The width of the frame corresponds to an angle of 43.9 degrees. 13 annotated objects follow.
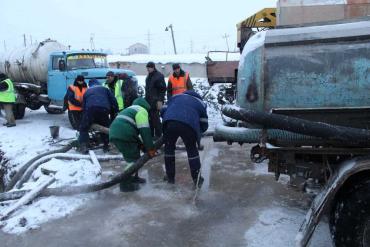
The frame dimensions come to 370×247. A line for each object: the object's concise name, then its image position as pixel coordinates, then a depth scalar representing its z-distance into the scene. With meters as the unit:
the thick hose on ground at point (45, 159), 7.44
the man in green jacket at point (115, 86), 9.83
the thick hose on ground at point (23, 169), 7.83
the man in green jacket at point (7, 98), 12.93
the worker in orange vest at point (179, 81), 9.77
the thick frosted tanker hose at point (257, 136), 4.06
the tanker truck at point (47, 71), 13.55
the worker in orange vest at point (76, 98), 10.08
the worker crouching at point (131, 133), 6.41
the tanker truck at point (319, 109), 3.75
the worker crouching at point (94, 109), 8.77
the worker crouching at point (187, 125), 6.21
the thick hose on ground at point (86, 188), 6.11
